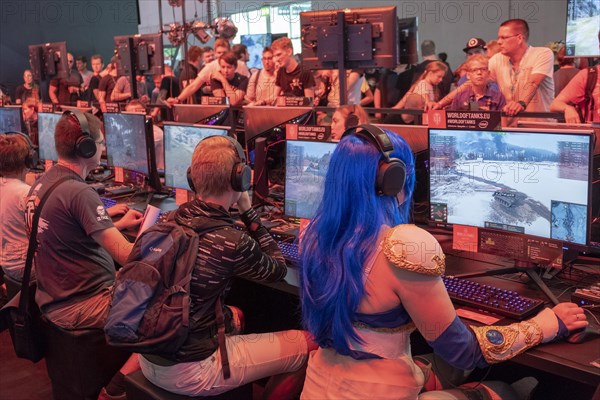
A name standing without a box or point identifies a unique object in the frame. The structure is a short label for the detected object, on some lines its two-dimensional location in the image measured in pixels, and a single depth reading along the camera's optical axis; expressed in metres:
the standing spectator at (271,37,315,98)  5.48
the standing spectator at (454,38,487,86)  5.99
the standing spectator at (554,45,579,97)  5.68
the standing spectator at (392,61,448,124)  5.80
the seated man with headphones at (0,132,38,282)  2.88
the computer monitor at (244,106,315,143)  3.26
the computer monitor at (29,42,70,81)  6.66
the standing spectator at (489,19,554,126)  4.39
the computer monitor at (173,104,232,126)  3.71
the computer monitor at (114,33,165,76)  5.43
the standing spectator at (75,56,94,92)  10.39
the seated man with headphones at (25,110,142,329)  2.36
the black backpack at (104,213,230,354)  1.78
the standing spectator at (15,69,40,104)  7.43
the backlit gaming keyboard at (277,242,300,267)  2.38
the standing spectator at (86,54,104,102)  8.45
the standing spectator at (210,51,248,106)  5.93
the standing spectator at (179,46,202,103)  7.15
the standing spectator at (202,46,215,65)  7.91
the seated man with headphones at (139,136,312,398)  1.88
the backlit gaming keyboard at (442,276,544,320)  1.80
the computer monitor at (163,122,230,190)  3.24
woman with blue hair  1.43
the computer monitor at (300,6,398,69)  3.80
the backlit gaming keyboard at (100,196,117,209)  3.52
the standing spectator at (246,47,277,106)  5.94
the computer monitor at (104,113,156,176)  3.64
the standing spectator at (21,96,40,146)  5.50
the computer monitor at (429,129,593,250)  1.92
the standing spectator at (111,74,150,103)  7.20
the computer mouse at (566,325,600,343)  1.65
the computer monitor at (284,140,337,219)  2.63
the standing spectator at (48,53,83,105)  7.35
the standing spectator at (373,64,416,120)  7.04
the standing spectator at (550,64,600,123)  3.83
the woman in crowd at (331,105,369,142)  3.28
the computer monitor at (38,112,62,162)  4.55
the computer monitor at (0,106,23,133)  5.31
